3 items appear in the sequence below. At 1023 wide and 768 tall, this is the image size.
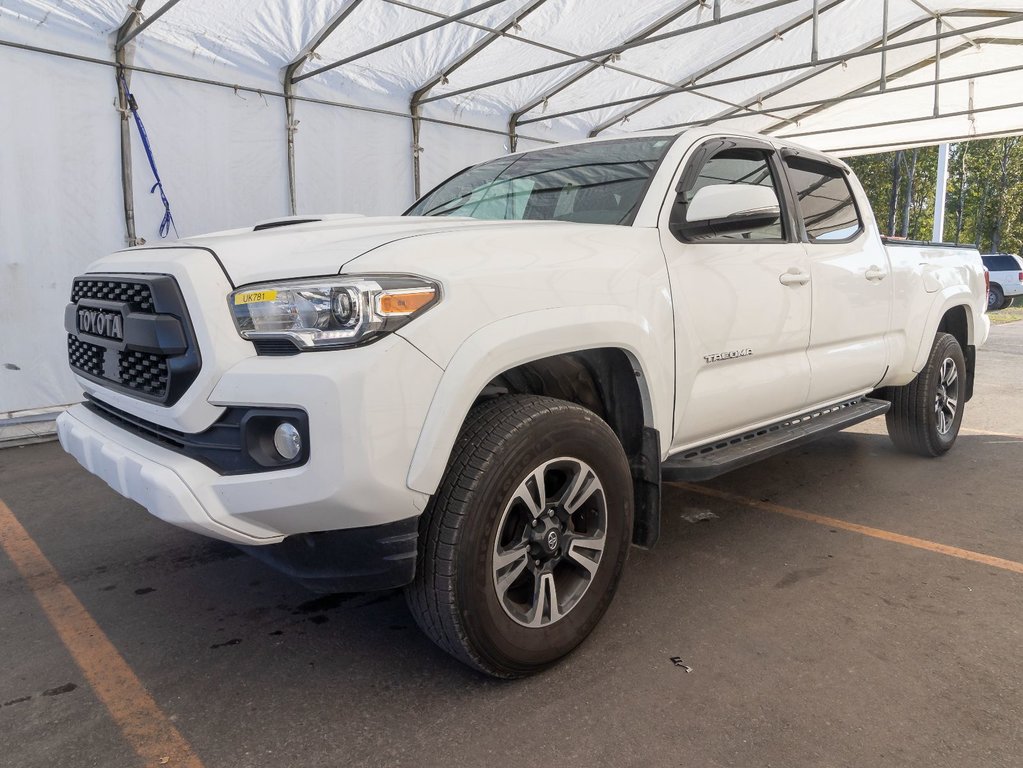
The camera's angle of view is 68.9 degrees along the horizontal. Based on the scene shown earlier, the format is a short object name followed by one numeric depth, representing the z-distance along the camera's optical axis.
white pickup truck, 1.87
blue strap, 6.35
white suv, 20.86
